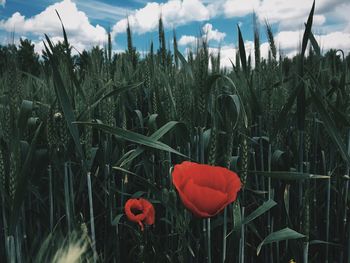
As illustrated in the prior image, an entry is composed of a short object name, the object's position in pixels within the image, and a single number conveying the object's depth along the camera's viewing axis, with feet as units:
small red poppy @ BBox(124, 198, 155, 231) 2.96
